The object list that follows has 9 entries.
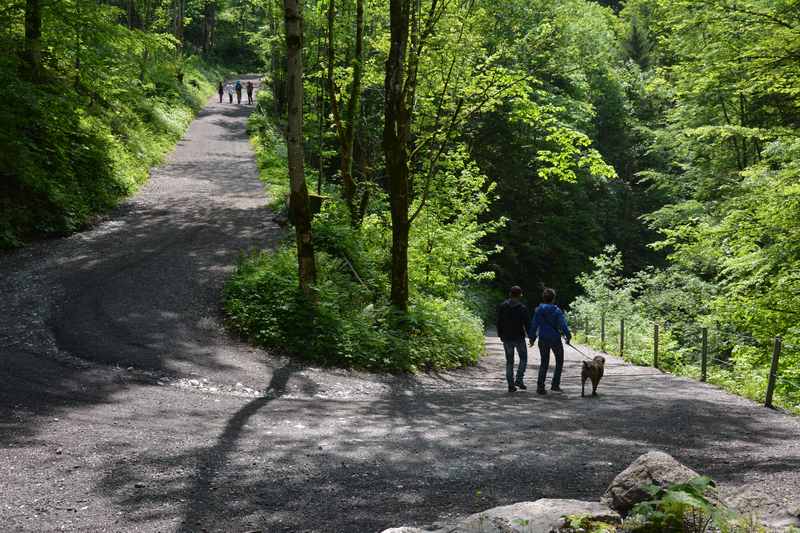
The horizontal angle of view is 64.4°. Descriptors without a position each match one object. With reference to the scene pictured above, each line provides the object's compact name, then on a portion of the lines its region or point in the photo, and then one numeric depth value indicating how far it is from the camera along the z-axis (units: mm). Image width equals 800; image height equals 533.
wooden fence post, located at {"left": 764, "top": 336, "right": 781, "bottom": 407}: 9758
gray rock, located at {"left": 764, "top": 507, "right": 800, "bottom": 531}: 4285
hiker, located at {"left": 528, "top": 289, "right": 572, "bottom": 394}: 10930
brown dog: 10930
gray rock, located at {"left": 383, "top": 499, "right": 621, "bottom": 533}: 4363
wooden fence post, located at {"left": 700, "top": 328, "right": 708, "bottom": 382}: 13061
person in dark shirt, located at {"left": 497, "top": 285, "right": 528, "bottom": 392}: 11414
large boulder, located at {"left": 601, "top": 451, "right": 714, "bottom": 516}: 4621
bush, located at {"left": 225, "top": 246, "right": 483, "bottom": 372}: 11984
